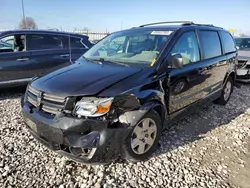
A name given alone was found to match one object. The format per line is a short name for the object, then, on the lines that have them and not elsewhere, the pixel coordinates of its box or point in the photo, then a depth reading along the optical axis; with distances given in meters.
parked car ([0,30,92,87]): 5.03
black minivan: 2.27
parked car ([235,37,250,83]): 6.94
